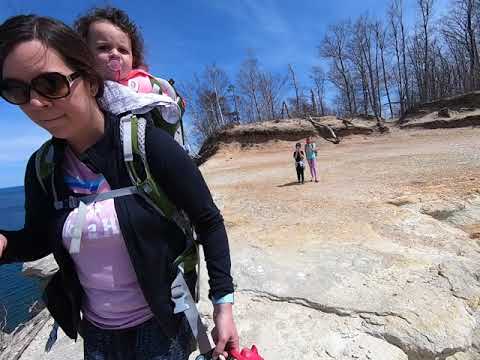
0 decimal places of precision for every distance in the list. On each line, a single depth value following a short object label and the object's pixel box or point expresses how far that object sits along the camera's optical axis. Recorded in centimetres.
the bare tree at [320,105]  4725
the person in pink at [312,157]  1198
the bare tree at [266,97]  4506
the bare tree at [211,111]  4003
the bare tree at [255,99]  4453
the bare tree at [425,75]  3199
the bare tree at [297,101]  4371
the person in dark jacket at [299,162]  1198
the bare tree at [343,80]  4012
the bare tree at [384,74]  3738
